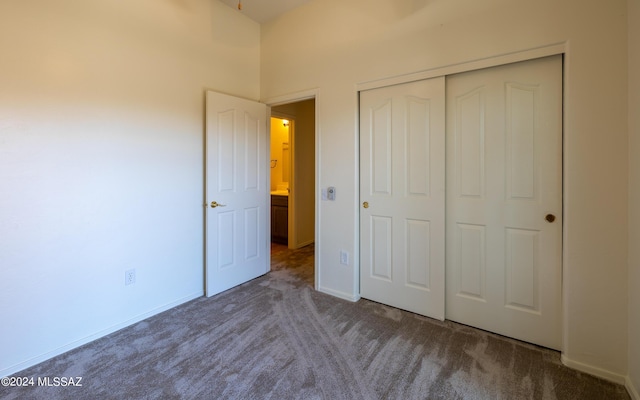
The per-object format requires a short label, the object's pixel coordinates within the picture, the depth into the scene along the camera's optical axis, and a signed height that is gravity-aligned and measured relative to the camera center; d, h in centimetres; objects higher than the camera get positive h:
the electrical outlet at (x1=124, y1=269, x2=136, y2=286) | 238 -63
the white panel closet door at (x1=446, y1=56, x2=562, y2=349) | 197 -1
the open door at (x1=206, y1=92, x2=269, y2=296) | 291 +8
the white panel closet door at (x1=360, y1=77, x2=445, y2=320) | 238 +2
